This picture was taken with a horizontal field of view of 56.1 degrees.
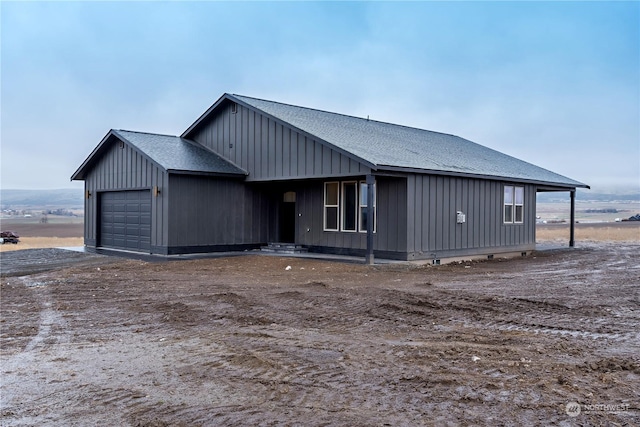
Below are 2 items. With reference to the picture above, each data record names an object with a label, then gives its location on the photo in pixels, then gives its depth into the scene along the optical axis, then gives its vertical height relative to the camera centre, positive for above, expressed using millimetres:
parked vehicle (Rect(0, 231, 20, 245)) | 29575 -1572
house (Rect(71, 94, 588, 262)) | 16797 +585
